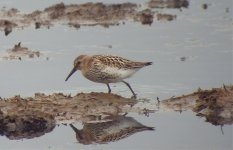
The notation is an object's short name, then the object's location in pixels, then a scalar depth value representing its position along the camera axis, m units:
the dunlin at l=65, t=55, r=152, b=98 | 13.13
